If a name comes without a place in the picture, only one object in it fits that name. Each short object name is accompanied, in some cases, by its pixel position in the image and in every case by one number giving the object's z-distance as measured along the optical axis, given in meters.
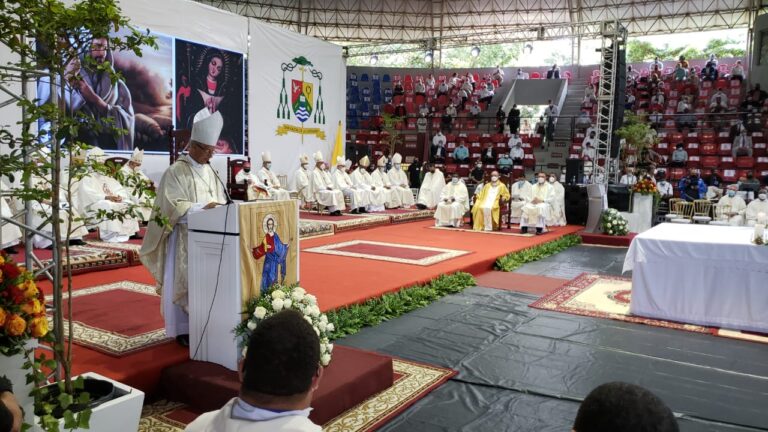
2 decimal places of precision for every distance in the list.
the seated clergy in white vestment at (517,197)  12.31
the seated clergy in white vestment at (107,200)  7.68
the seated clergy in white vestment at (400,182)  15.18
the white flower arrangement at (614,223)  10.84
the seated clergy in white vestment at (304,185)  12.93
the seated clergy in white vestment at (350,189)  13.20
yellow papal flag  16.16
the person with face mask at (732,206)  11.93
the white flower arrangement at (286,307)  3.31
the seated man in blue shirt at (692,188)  14.87
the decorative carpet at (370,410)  3.17
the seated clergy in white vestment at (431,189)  14.88
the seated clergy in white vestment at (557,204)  12.09
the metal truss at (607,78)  12.05
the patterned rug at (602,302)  5.19
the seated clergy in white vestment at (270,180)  11.66
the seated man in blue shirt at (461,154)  19.83
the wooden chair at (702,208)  13.54
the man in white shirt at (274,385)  1.28
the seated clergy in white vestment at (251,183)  11.07
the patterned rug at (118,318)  3.77
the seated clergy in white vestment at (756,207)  11.32
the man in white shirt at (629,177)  14.25
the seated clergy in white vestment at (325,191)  12.45
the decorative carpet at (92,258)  6.03
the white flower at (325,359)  3.42
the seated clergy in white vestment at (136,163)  8.80
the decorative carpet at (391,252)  7.66
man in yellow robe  11.42
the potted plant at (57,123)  2.13
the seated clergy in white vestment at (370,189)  13.84
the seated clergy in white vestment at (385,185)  14.42
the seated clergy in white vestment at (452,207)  11.89
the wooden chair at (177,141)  10.35
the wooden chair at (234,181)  10.50
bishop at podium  3.71
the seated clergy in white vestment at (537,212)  11.04
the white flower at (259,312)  3.23
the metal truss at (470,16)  21.51
